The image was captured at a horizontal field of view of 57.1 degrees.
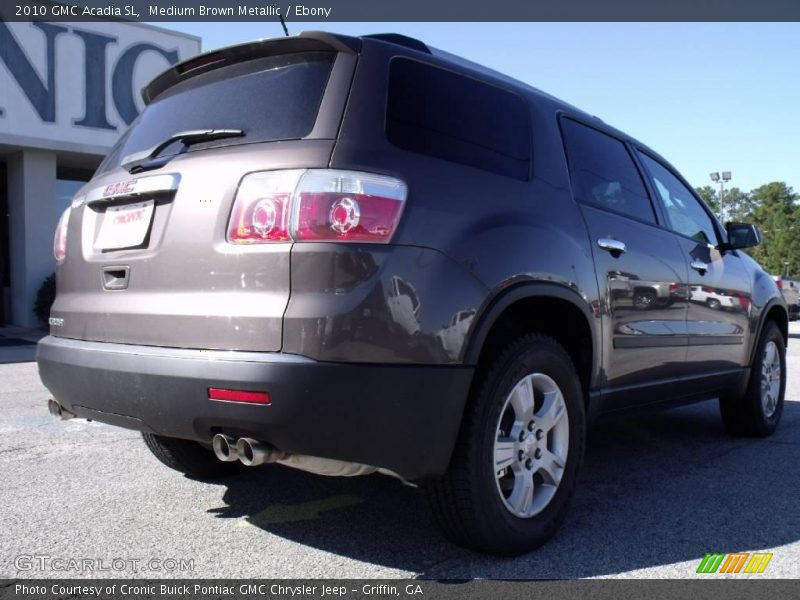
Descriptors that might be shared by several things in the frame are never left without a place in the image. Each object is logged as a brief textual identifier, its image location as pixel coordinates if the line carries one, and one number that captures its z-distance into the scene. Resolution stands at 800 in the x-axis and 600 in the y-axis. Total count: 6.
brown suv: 2.30
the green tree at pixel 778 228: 77.25
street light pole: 52.43
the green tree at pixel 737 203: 127.06
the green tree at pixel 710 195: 117.56
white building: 14.16
